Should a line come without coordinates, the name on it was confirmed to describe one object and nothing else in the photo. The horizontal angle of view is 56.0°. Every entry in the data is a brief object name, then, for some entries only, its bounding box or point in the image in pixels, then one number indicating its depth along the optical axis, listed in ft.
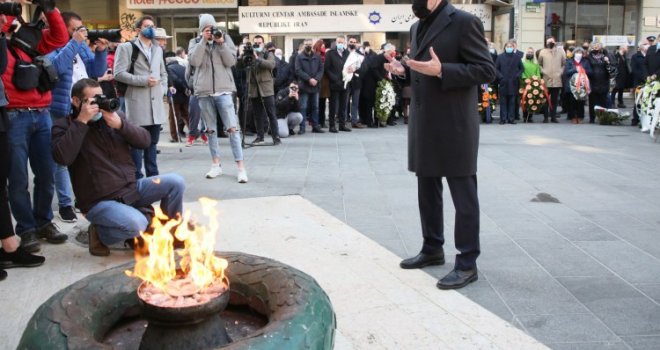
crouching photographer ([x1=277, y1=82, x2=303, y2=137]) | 39.93
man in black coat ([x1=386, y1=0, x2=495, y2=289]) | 12.71
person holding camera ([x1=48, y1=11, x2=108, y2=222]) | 17.60
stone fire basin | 7.16
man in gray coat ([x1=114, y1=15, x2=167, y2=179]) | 21.80
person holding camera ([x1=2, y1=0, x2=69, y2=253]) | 15.49
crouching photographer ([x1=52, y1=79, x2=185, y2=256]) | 14.05
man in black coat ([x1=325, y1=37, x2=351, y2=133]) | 43.37
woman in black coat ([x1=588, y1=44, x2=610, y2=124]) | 47.91
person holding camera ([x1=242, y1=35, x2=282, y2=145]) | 34.77
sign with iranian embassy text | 72.43
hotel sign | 73.36
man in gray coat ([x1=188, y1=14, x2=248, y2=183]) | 24.91
